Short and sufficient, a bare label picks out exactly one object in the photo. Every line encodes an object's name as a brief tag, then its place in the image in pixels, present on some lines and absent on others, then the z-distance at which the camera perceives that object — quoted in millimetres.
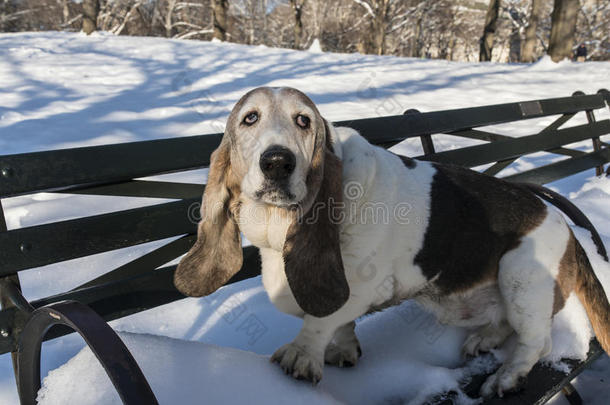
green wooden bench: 1321
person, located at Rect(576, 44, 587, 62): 31414
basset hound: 1762
